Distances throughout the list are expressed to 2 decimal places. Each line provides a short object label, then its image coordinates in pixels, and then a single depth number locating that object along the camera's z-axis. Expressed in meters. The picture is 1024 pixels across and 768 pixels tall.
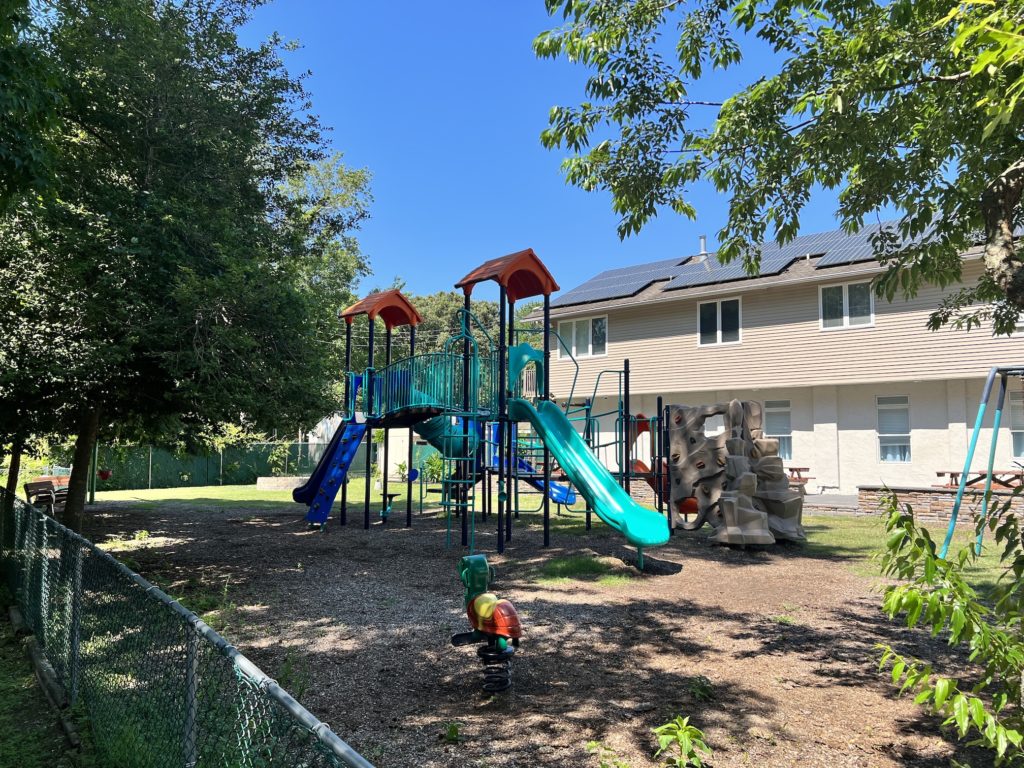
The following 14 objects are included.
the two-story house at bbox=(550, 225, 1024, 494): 16.80
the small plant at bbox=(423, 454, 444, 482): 24.80
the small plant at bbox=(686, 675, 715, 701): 4.46
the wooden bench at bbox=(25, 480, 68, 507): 14.52
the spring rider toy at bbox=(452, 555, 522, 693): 4.52
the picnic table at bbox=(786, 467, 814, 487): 17.41
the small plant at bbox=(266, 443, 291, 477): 29.98
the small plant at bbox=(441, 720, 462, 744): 3.83
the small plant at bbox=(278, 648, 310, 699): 4.65
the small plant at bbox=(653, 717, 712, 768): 2.54
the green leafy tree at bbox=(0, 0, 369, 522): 8.63
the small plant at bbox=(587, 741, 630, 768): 3.51
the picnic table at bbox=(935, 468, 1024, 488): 13.87
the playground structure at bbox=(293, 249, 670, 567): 9.44
